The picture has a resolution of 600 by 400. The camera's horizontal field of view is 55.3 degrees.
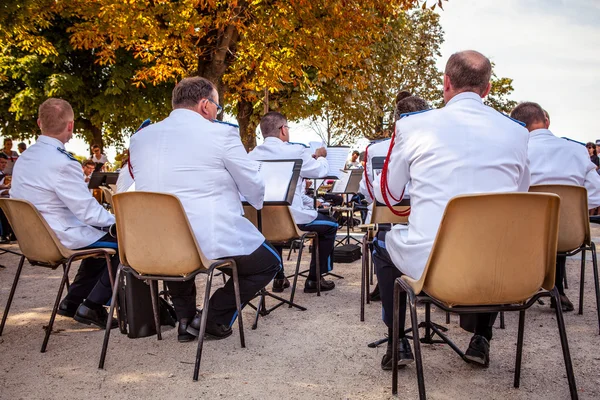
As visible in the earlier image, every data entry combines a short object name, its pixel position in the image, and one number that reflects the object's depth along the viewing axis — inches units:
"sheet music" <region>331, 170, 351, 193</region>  334.6
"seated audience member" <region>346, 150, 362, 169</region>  694.5
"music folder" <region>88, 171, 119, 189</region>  374.3
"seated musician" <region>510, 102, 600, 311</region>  184.2
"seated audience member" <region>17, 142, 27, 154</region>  604.0
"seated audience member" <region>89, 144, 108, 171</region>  582.2
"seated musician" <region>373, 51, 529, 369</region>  107.3
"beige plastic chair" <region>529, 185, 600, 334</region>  164.7
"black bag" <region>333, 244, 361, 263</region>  307.3
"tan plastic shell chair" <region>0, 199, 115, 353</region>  157.2
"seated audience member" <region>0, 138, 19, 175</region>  472.3
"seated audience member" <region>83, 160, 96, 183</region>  498.9
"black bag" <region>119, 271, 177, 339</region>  155.4
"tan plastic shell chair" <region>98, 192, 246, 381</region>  132.1
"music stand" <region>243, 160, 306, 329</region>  182.4
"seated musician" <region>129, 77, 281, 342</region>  144.9
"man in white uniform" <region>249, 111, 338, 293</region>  226.2
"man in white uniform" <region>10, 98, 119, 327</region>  165.9
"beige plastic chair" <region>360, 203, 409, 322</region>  178.2
